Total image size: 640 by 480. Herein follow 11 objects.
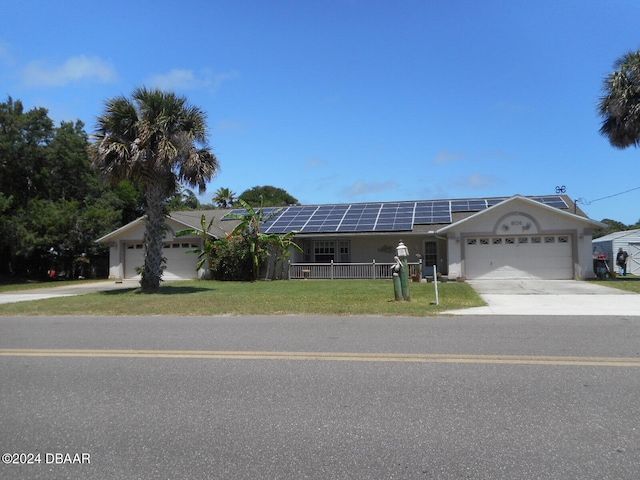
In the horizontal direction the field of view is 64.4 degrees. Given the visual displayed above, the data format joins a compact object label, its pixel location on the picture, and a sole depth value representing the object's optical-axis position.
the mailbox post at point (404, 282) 14.35
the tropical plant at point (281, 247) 25.52
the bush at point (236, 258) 25.31
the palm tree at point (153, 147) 18.27
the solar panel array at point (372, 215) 26.30
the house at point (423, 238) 23.36
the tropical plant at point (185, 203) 50.66
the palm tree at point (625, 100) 20.23
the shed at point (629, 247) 32.19
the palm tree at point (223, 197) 60.62
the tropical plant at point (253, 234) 25.14
